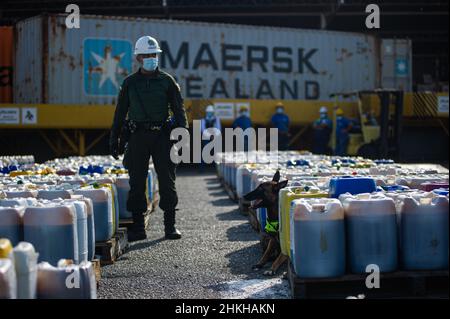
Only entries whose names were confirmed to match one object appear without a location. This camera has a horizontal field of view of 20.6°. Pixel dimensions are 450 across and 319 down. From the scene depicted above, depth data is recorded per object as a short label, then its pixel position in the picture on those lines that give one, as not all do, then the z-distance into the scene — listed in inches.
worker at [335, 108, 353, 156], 1382.0
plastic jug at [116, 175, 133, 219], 524.9
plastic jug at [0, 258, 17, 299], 209.4
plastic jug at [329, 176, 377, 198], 357.3
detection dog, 400.1
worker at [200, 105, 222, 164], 1281.4
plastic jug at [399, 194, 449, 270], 299.0
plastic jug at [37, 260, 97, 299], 237.6
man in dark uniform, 496.7
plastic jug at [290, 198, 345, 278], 300.5
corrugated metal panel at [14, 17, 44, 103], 1519.0
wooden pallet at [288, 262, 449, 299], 299.4
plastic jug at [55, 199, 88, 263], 329.4
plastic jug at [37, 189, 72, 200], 392.2
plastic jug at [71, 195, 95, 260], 360.4
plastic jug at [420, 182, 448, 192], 389.8
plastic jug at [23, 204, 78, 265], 309.1
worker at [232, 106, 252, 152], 1346.9
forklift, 1327.5
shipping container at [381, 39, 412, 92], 1837.8
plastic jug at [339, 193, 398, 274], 302.9
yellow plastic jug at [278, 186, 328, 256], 349.1
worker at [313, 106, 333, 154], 1454.8
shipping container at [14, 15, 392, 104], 1506.9
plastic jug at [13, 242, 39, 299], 223.7
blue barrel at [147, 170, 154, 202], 657.3
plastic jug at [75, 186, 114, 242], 408.8
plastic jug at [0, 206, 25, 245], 309.1
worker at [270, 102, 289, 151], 1397.8
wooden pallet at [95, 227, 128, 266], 409.8
